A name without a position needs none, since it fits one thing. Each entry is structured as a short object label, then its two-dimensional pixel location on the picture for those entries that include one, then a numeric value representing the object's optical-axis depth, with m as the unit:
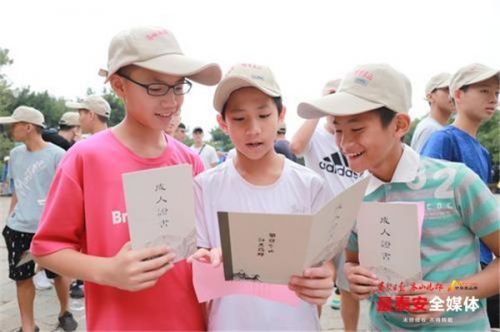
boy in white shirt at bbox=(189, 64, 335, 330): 1.26
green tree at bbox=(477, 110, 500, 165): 19.45
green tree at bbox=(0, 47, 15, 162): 16.80
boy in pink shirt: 1.18
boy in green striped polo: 1.28
